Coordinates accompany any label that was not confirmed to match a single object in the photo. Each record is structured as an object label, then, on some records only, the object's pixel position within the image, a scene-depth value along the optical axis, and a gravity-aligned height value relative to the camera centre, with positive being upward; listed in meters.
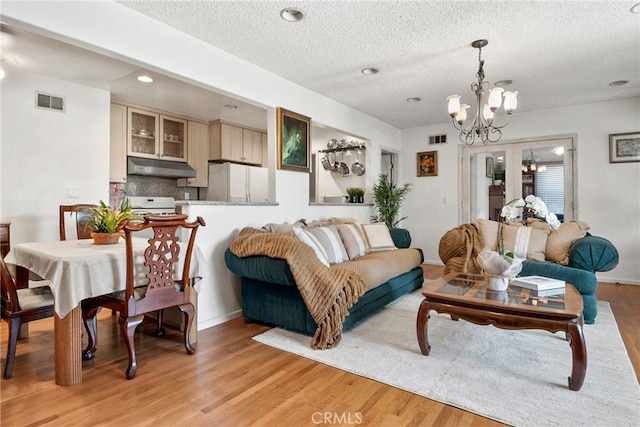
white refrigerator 5.52 +0.54
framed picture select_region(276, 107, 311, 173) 3.73 +0.82
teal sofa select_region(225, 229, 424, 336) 2.63 -0.68
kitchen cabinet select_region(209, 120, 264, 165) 5.55 +1.19
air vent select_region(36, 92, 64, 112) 3.60 +1.19
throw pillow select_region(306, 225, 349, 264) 3.30 -0.27
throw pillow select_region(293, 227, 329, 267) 3.04 -0.23
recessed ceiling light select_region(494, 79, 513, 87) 3.97 +1.51
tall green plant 5.39 +0.23
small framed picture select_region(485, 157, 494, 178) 5.72 +0.75
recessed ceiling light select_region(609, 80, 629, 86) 4.00 +1.51
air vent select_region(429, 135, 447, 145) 6.04 +1.31
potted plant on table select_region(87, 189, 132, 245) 2.55 -0.06
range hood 4.52 +0.64
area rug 1.72 -0.95
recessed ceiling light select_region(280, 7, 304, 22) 2.51 +1.46
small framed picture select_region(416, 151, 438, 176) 6.12 +0.91
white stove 4.79 +0.16
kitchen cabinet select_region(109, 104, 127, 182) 4.41 +0.91
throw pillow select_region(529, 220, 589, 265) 3.47 -0.26
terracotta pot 2.54 -0.16
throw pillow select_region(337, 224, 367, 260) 3.68 -0.28
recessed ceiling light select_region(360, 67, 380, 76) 3.63 +1.51
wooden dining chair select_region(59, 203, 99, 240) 3.23 -0.02
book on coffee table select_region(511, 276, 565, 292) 2.34 -0.47
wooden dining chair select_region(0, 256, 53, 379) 2.04 -0.56
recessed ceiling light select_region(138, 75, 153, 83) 3.59 +1.42
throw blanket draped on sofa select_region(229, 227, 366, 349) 2.49 -0.52
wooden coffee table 1.88 -0.56
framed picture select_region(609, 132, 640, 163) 4.61 +0.88
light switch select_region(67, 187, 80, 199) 3.78 +0.25
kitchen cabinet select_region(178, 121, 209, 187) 5.37 +0.97
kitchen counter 2.83 +0.11
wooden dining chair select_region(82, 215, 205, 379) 2.09 -0.47
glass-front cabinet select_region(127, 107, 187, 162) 4.64 +1.12
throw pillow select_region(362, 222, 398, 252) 4.10 -0.27
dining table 1.93 -0.37
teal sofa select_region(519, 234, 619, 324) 2.98 -0.48
